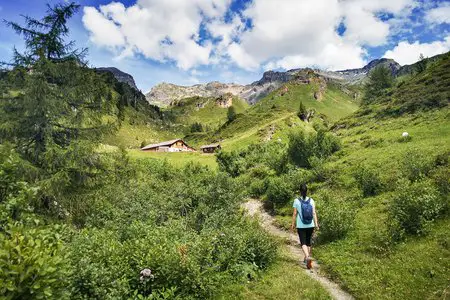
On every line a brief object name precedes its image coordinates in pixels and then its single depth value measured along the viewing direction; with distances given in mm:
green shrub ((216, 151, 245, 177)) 46406
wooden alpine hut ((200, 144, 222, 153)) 108612
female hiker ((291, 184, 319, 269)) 11900
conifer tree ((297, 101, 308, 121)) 137750
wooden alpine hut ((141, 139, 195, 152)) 116256
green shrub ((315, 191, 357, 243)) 14625
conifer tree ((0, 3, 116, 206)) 14172
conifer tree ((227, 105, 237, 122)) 168250
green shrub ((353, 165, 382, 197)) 19453
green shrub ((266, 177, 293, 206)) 24500
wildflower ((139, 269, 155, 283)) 8203
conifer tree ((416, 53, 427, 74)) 85450
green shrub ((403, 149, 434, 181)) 17906
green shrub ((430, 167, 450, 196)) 13895
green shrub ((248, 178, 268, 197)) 30609
